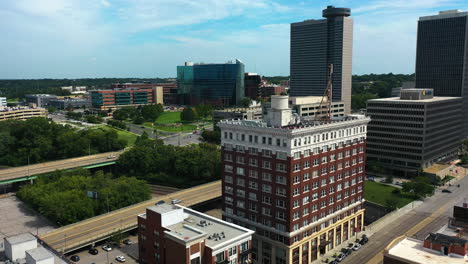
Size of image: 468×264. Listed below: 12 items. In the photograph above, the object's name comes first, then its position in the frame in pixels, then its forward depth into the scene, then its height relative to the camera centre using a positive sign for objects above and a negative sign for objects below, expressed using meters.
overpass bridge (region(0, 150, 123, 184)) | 135.38 -31.01
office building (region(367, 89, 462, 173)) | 149.62 -17.82
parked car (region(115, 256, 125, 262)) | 80.79 -36.30
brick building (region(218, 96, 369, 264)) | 76.50 -20.10
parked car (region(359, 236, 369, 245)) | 91.56 -37.06
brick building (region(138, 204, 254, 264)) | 61.88 -25.91
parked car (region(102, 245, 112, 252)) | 85.58 -36.17
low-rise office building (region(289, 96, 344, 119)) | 188.99 -9.50
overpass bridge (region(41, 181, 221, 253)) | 83.25 -33.20
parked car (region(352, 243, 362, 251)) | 88.57 -37.51
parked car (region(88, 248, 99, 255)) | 84.25 -36.22
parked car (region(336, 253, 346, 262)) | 83.49 -37.61
